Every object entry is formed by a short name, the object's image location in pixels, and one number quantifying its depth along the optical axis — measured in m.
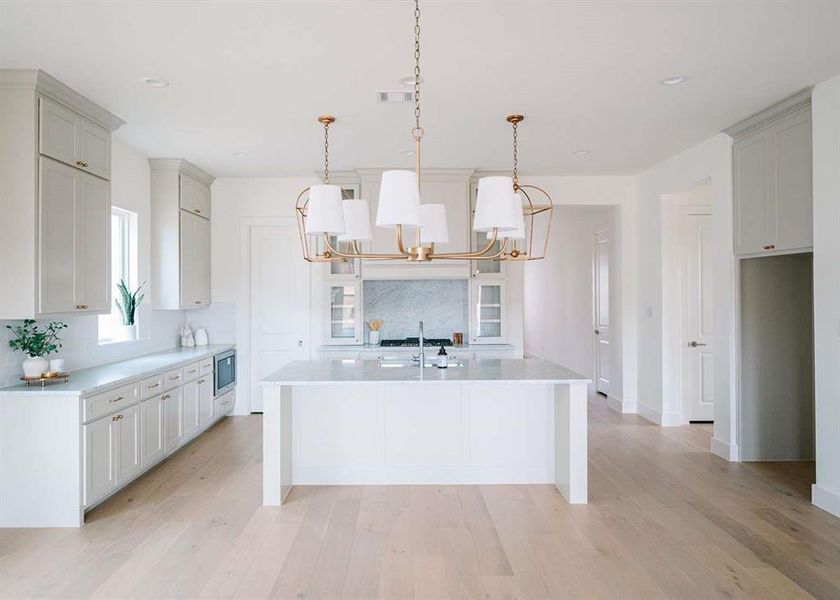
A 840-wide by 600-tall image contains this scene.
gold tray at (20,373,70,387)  3.51
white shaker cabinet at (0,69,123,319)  3.32
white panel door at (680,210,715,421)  5.84
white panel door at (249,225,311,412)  6.37
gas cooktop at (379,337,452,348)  6.06
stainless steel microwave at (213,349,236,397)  5.73
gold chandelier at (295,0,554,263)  2.54
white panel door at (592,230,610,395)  7.12
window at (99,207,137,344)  4.89
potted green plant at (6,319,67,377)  3.53
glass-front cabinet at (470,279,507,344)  6.05
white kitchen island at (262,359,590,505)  4.04
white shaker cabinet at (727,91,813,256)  3.78
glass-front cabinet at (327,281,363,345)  6.02
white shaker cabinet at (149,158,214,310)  5.45
